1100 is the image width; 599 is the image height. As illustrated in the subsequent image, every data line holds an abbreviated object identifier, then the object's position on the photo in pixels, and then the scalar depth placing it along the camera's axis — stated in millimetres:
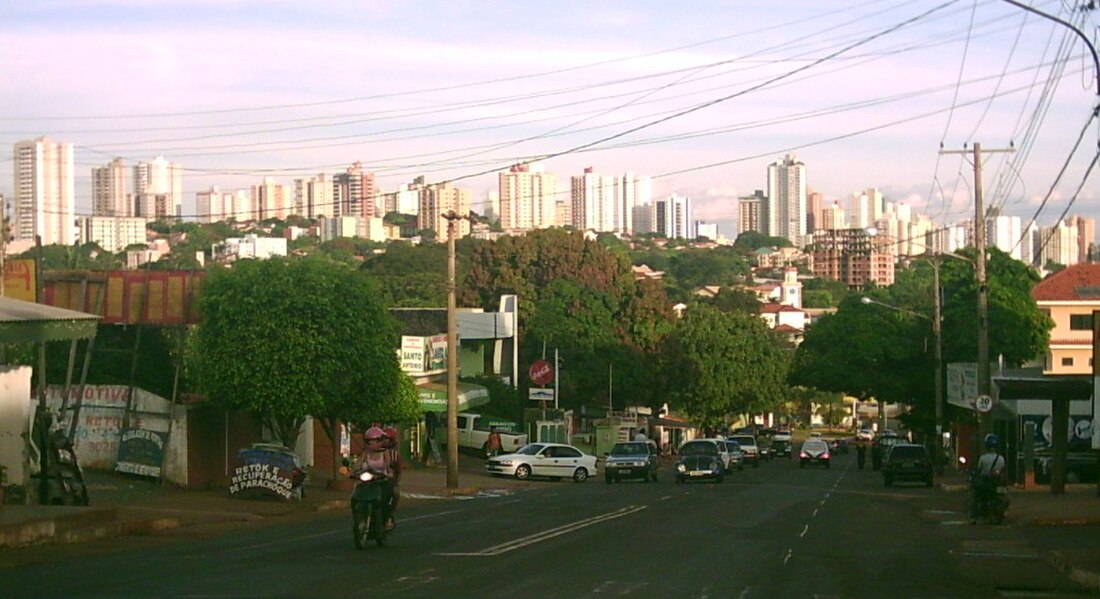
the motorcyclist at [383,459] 21469
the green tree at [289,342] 37250
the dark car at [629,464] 52281
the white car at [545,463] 53938
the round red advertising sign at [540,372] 67500
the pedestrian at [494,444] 62031
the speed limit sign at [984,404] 41922
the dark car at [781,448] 99294
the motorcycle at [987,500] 28688
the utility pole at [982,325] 43500
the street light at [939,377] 63531
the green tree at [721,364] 94125
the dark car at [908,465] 49562
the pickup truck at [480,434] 64500
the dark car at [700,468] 50719
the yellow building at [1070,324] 88562
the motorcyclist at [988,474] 28297
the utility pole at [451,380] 44281
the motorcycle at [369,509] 21062
